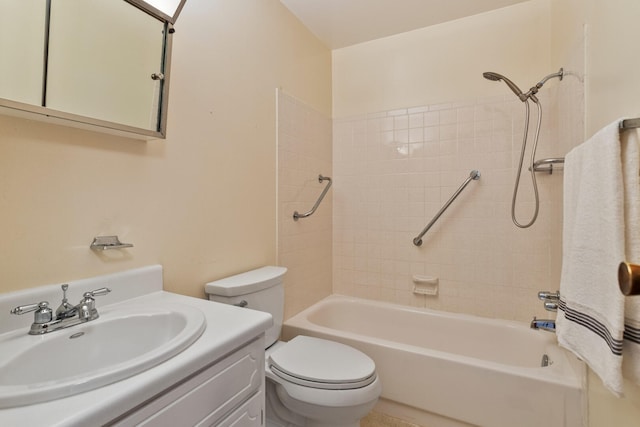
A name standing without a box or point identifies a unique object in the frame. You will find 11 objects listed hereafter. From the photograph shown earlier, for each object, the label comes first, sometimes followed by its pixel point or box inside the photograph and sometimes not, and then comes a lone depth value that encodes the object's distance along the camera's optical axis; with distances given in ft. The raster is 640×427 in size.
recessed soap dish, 6.99
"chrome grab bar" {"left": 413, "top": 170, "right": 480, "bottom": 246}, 6.56
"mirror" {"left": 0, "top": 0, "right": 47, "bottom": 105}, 2.48
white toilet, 3.98
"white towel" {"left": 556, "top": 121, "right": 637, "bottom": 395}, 2.15
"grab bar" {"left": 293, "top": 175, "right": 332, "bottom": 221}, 6.59
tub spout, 4.83
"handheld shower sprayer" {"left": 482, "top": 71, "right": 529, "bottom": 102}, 5.61
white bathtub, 4.33
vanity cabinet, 2.01
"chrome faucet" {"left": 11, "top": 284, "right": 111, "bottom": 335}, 2.49
